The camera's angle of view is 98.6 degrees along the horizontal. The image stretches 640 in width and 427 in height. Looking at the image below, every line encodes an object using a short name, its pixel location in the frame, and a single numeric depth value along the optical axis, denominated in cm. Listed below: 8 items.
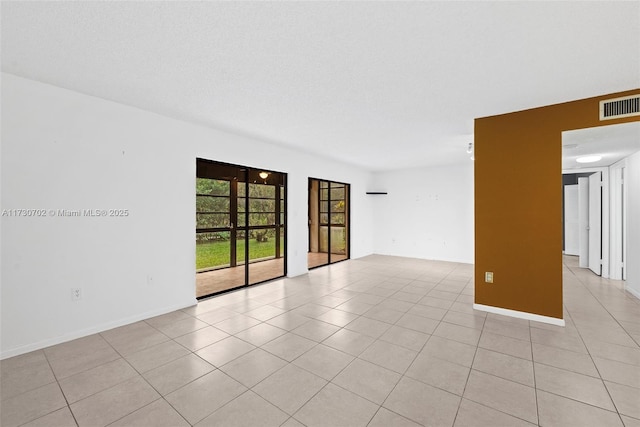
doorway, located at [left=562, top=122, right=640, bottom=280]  385
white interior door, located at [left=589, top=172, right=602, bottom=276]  586
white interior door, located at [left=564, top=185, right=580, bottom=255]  821
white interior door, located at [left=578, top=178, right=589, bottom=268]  649
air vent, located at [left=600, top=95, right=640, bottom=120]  300
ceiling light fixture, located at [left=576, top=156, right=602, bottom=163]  486
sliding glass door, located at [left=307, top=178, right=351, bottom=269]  785
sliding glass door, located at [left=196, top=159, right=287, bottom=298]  508
